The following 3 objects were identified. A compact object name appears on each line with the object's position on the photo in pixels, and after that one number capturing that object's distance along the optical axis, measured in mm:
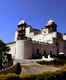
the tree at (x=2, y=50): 32406
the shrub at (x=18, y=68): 25316
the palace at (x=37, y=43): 37156
